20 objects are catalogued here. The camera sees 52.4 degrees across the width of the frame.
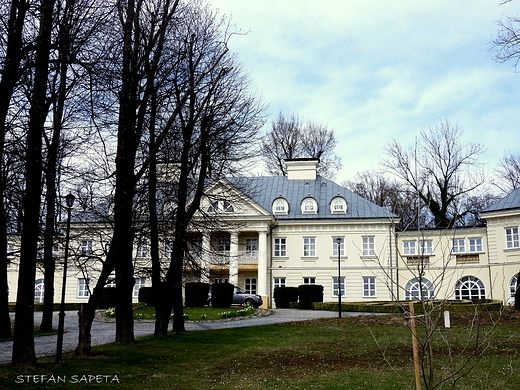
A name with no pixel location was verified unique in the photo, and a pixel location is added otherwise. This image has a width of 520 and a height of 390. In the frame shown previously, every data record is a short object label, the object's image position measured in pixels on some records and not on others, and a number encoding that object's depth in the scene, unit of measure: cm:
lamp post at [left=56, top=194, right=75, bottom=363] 1078
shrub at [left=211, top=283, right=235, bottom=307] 3038
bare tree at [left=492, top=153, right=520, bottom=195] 4350
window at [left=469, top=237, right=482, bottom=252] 3502
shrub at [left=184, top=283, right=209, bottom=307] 3134
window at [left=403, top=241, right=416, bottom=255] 3641
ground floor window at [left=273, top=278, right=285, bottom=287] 3697
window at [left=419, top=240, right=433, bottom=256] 3364
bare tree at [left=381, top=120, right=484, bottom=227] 3947
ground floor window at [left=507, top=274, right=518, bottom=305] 3081
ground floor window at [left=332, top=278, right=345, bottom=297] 3638
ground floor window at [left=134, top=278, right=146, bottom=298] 3758
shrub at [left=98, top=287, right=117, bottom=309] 3228
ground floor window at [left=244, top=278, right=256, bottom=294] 3759
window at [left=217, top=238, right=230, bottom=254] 3672
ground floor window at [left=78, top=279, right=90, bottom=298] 3759
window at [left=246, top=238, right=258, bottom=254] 3788
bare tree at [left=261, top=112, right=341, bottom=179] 4728
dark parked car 3192
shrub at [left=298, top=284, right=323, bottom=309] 3128
